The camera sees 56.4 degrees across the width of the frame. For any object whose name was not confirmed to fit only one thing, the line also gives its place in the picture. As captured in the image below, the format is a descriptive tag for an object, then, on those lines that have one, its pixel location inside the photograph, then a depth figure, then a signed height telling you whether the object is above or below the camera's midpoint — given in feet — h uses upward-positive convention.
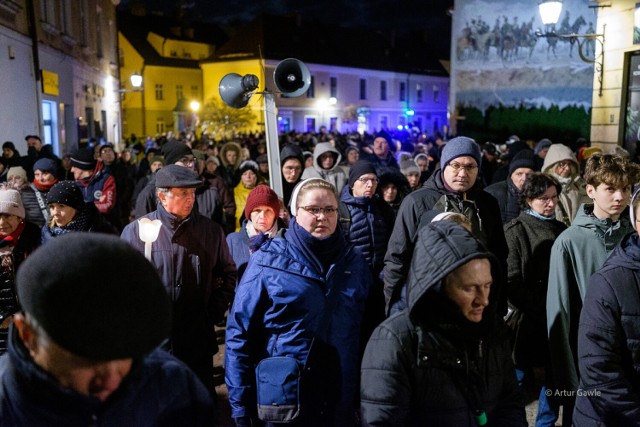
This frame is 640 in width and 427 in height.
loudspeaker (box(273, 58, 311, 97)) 19.67 +1.72
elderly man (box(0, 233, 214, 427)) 3.99 -1.41
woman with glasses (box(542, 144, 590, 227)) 19.81 -1.73
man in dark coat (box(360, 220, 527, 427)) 7.43 -2.75
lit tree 142.10 +1.99
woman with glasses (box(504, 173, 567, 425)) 13.99 -3.24
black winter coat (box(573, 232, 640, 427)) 9.23 -3.31
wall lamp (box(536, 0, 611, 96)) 36.86 +6.73
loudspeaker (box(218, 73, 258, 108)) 19.61 +1.35
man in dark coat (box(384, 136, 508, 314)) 13.60 -1.80
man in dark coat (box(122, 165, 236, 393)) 12.78 -2.93
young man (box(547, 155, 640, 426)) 12.05 -2.67
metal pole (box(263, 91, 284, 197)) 18.42 -0.30
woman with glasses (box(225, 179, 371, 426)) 10.00 -3.27
